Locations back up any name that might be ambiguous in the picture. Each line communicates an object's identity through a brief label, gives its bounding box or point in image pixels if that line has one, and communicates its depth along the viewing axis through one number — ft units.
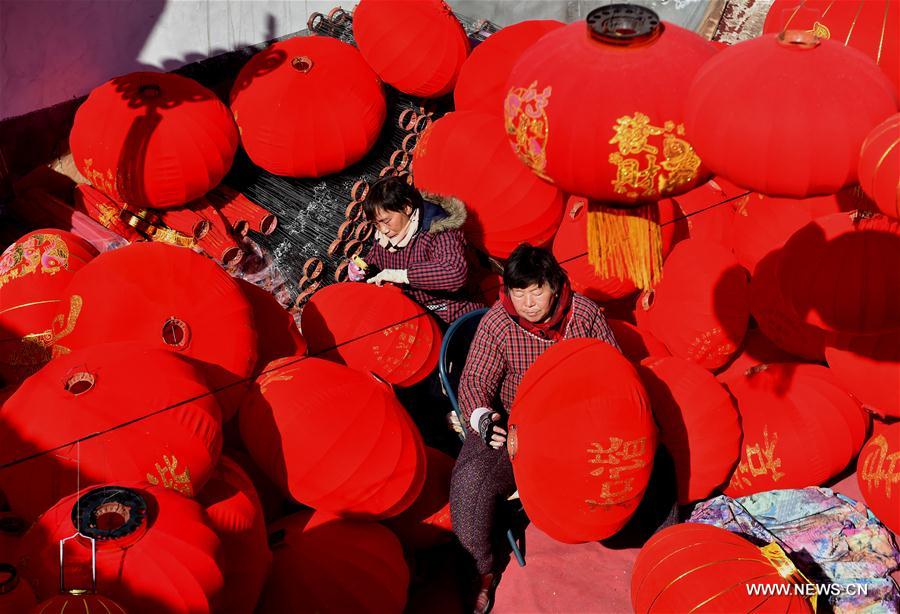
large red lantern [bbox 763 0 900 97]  14.79
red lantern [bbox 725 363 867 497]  15.89
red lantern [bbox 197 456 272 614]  12.64
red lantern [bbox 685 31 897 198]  9.26
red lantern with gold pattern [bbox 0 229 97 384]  16.75
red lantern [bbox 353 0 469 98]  21.91
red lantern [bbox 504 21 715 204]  10.21
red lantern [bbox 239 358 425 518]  14.05
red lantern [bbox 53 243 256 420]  14.80
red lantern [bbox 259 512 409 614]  13.35
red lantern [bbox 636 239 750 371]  17.44
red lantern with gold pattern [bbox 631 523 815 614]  12.41
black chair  15.65
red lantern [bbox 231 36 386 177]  20.93
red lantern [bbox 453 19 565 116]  20.93
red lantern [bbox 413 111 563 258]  18.20
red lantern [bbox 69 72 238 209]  20.03
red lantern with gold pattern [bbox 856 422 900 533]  15.01
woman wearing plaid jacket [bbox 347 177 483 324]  16.61
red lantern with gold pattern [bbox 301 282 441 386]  17.01
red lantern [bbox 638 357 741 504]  15.25
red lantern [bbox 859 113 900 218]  8.91
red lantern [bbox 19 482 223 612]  10.81
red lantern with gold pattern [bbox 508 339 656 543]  12.28
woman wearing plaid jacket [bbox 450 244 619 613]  14.17
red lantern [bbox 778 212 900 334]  12.85
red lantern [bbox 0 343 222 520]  12.62
